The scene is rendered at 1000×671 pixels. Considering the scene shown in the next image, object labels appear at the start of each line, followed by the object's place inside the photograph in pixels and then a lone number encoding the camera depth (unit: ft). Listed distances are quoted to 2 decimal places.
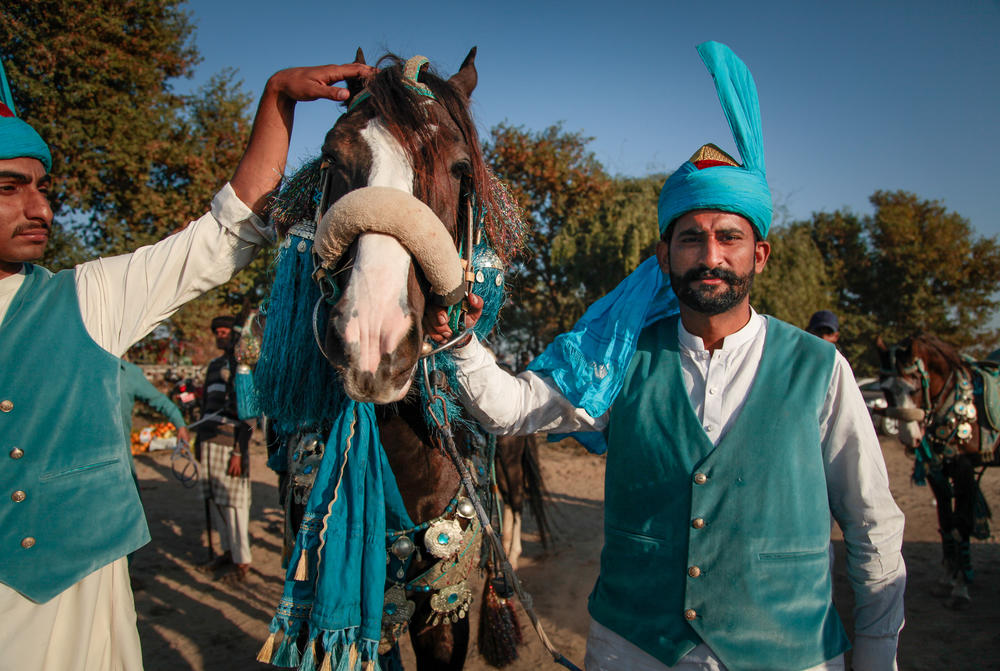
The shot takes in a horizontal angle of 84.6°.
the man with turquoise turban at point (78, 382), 4.54
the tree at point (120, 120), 31.50
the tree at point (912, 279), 57.52
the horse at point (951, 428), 14.97
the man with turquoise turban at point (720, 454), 4.83
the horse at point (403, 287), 3.99
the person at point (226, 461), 16.30
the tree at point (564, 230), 38.65
